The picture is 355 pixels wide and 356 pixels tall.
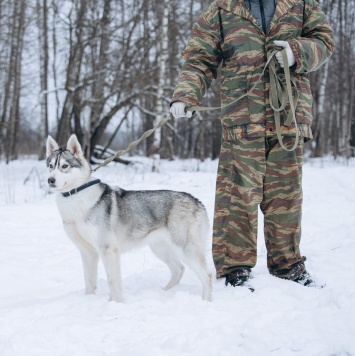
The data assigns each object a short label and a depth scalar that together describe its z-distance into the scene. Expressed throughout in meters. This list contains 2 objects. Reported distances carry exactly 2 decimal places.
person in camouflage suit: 3.25
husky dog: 3.32
